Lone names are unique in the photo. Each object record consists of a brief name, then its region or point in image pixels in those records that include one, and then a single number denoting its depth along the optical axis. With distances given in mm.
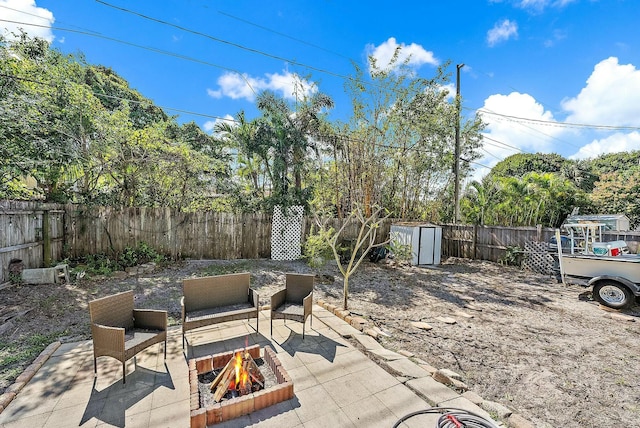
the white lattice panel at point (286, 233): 9195
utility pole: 10836
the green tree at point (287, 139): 9086
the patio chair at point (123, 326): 2533
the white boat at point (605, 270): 5102
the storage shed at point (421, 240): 9273
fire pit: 2033
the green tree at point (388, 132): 9766
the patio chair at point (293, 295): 3678
